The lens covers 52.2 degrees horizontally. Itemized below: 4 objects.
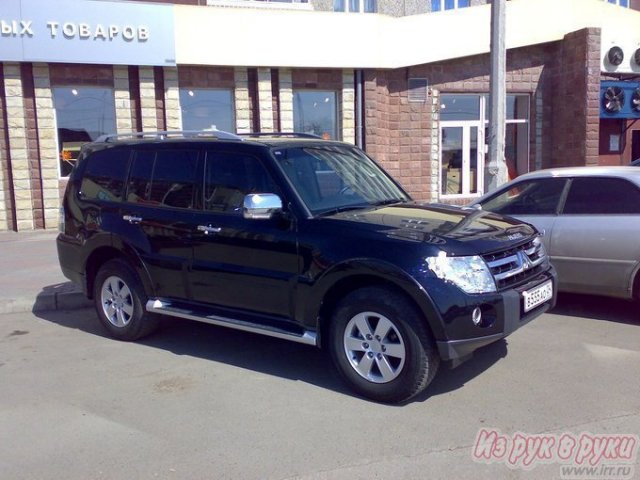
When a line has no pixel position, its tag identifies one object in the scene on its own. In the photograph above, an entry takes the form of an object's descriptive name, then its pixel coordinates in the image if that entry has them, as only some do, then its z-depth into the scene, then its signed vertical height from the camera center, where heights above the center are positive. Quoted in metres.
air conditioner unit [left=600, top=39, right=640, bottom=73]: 17.08 +2.08
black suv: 4.43 -0.83
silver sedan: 6.36 -0.86
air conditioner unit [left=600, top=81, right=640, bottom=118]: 17.27 +0.98
